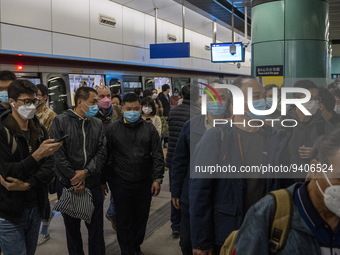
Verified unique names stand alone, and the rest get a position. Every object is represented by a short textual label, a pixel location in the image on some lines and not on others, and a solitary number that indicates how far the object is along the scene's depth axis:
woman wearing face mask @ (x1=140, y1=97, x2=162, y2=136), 6.01
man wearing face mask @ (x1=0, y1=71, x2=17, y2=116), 3.85
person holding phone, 2.69
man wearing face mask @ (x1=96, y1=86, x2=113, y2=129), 5.26
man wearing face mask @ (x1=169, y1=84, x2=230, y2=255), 3.04
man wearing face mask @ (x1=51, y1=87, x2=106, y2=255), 3.51
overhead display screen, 14.49
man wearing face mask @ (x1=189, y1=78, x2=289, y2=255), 2.43
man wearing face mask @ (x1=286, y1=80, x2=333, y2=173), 3.15
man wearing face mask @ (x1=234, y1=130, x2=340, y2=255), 1.38
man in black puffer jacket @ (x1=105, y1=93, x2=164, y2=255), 3.87
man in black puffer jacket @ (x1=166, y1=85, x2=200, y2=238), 4.33
